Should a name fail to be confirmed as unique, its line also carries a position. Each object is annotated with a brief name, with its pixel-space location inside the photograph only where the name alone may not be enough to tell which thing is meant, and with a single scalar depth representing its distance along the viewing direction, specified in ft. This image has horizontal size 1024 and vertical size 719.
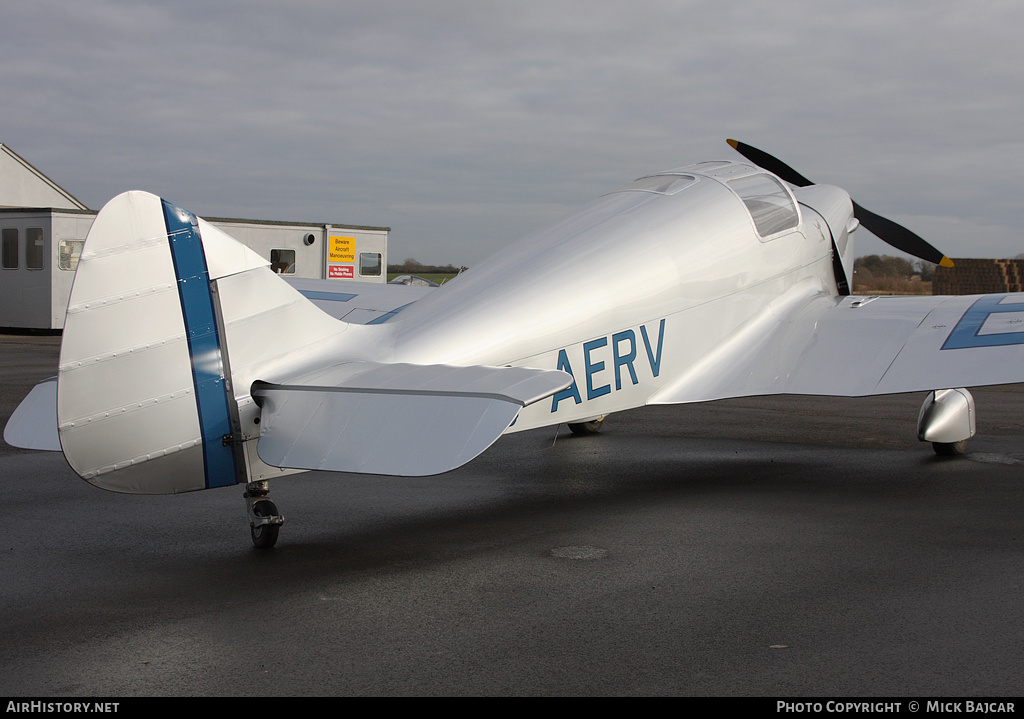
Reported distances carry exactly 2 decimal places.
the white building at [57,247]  77.41
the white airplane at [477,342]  14.52
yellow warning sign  92.84
